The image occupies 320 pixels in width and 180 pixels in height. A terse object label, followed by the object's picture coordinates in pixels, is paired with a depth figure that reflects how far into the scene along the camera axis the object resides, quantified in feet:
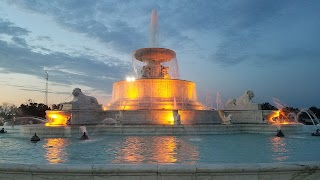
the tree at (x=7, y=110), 109.72
